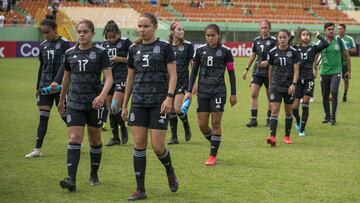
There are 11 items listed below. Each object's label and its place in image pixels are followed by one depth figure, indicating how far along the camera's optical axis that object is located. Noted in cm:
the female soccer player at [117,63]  1194
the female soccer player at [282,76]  1218
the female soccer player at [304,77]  1355
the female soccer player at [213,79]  1023
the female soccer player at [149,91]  800
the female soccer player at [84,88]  841
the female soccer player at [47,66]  1071
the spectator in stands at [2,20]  4186
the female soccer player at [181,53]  1199
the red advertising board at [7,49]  3959
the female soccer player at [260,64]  1462
